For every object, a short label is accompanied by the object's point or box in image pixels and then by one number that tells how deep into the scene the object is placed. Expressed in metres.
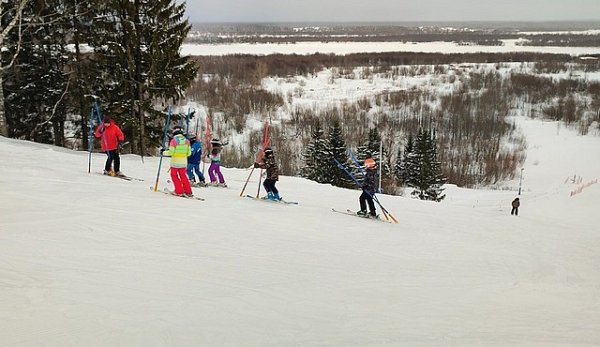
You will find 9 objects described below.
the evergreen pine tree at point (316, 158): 38.34
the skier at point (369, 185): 11.46
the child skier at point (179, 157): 10.55
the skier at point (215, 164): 12.76
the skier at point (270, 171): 11.73
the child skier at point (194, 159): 12.80
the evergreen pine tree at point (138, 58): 20.41
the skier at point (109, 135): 12.06
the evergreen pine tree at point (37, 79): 21.45
